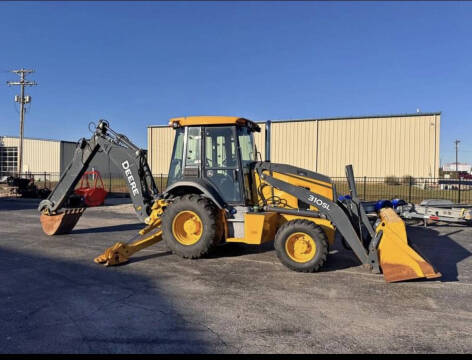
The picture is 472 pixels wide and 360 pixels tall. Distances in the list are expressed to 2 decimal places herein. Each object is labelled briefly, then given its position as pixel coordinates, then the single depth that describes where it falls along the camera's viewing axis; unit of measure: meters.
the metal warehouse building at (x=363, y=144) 28.11
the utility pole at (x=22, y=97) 30.75
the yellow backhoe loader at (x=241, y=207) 5.86
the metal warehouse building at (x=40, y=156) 39.78
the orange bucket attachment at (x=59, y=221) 9.20
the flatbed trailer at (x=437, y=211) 9.41
